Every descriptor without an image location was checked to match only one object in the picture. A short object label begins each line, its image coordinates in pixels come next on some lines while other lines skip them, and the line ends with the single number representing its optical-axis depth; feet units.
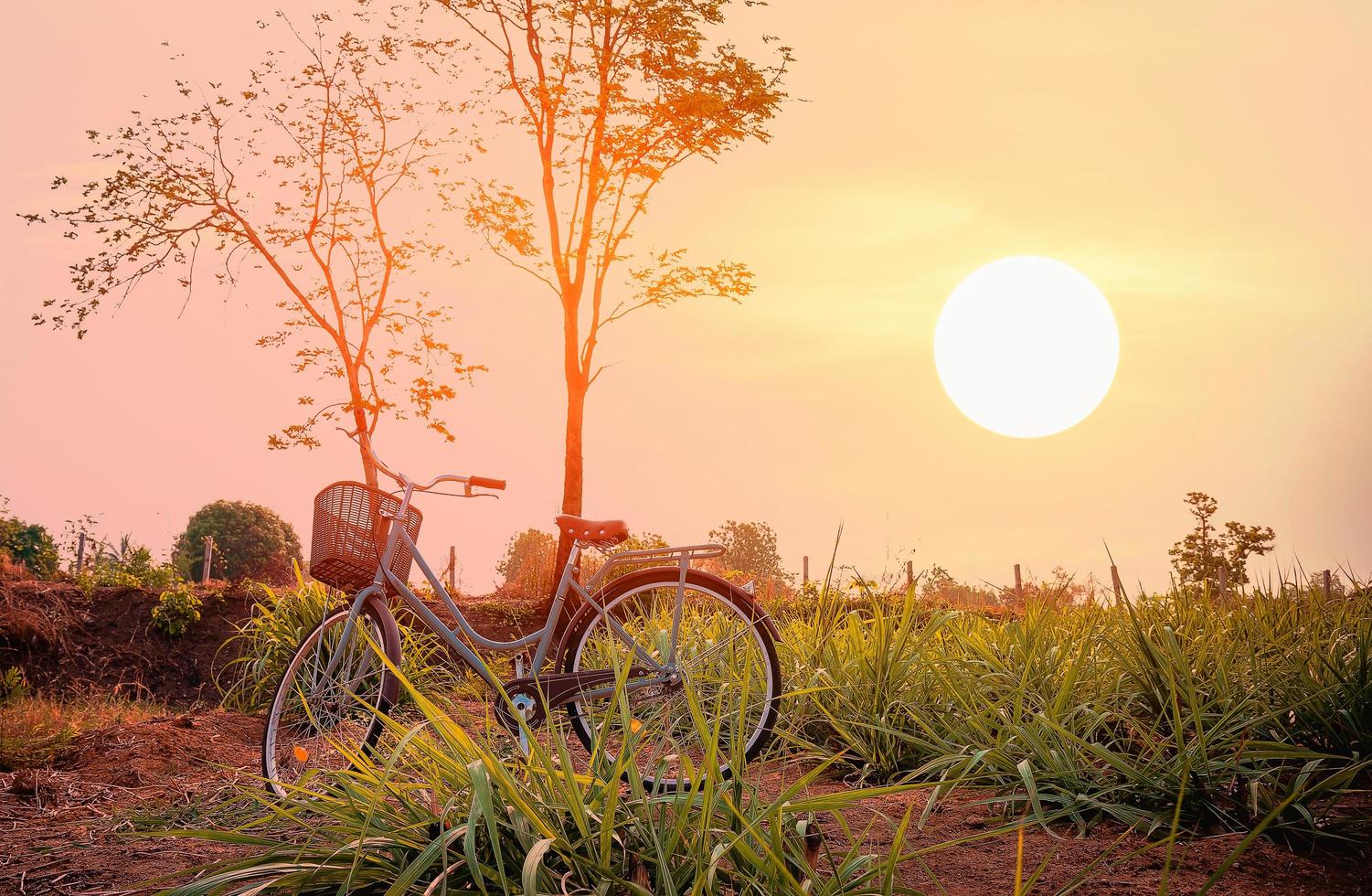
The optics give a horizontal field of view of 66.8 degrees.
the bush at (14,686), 29.48
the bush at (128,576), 36.88
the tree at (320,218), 63.62
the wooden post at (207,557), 57.21
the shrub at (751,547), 73.41
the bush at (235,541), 60.29
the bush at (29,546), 52.90
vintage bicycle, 13.84
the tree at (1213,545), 61.82
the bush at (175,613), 33.68
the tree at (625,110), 59.62
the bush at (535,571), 48.26
